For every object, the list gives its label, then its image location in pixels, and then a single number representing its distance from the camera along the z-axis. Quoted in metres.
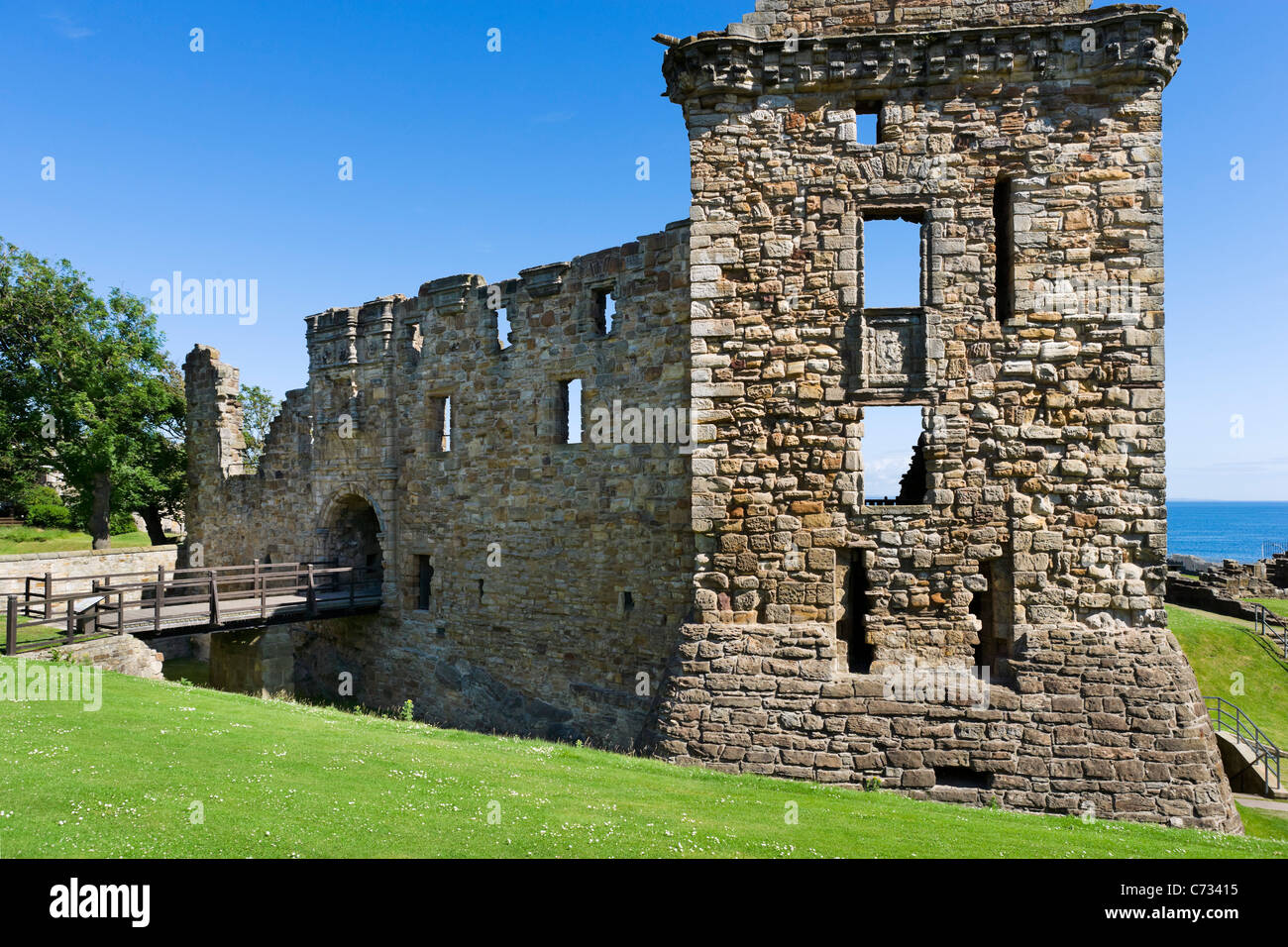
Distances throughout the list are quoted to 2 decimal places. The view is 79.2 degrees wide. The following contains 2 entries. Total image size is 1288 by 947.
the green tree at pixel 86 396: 28.33
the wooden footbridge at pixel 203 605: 14.06
